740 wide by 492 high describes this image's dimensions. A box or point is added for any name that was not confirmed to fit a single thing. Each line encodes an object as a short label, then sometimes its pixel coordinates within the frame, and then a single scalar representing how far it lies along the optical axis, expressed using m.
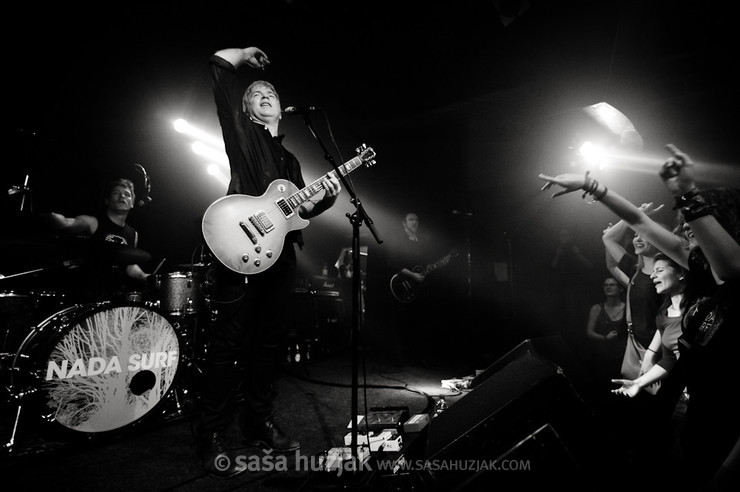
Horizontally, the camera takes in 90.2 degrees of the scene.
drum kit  2.16
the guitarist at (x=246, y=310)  2.06
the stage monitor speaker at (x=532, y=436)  1.02
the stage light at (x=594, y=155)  3.87
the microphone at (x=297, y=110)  2.07
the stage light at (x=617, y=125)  5.55
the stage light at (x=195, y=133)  4.94
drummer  2.61
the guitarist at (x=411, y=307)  5.96
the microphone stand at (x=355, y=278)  1.79
